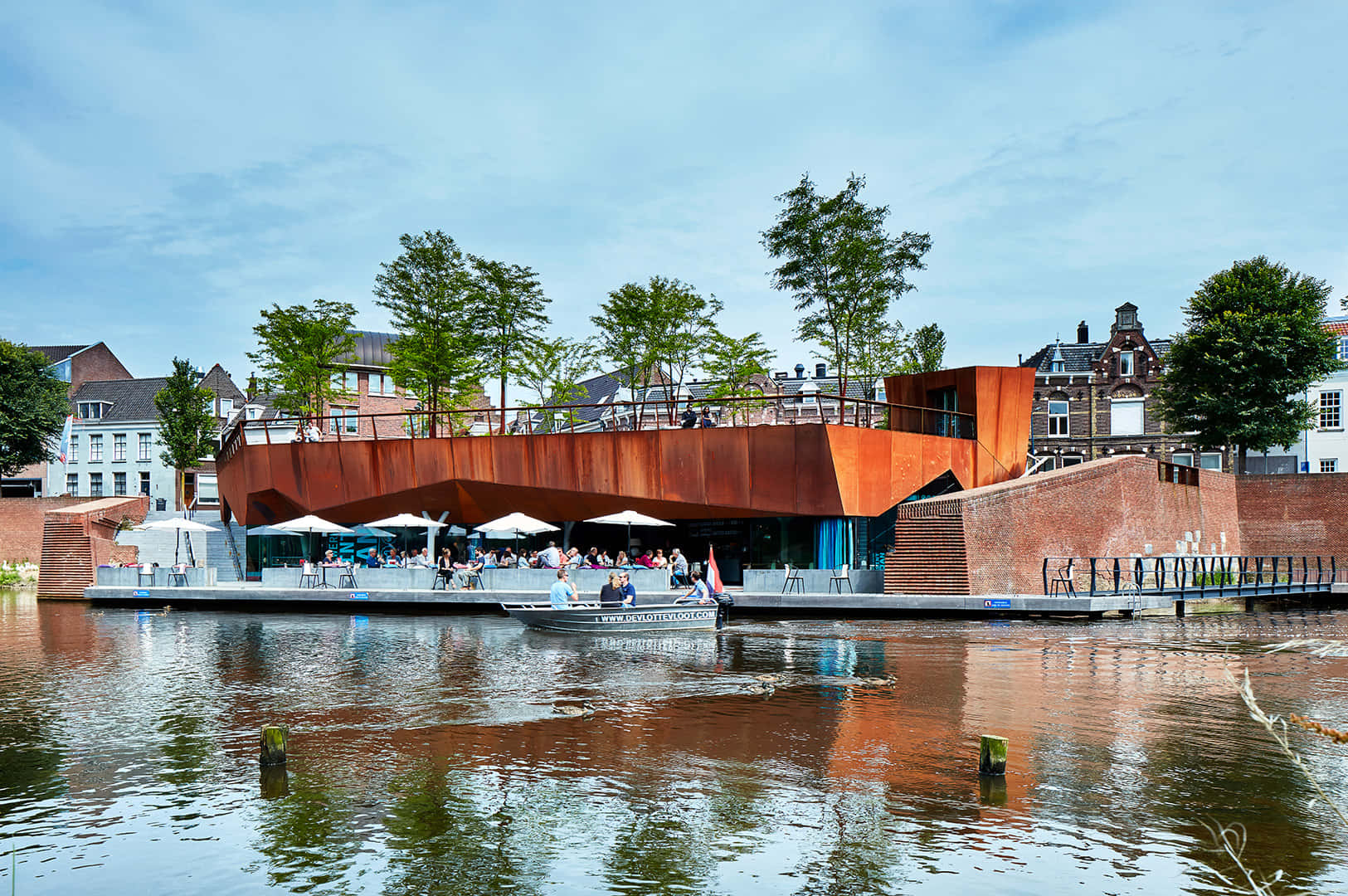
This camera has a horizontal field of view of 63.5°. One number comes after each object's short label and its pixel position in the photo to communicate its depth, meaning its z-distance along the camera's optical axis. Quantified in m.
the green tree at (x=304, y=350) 47.22
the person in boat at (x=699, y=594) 25.55
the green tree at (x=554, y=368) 44.88
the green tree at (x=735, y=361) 43.91
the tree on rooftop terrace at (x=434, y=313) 43.78
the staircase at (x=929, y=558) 29.23
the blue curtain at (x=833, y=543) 33.25
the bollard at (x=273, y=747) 12.06
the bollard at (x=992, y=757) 11.36
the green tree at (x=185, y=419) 62.81
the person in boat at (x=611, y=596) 25.02
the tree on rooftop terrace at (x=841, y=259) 40.22
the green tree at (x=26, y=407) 65.56
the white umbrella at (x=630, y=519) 33.47
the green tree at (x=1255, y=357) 47.72
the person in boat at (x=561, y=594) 25.45
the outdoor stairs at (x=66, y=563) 40.50
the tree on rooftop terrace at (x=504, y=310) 44.28
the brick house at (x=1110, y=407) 59.53
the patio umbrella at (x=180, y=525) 37.08
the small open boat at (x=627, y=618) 24.55
